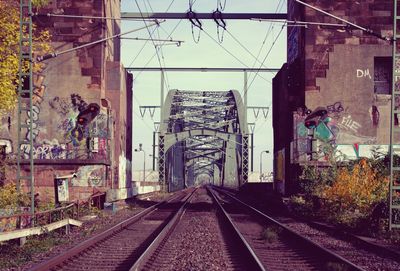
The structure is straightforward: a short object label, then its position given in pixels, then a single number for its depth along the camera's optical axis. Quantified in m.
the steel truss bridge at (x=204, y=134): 67.38
